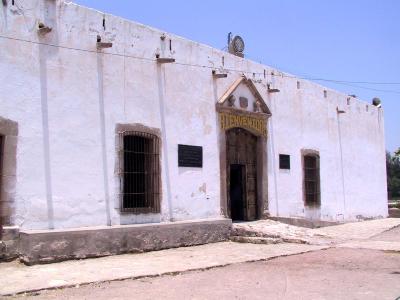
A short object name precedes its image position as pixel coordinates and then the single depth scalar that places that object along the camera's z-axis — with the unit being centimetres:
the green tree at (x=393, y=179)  4338
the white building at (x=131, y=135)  848
